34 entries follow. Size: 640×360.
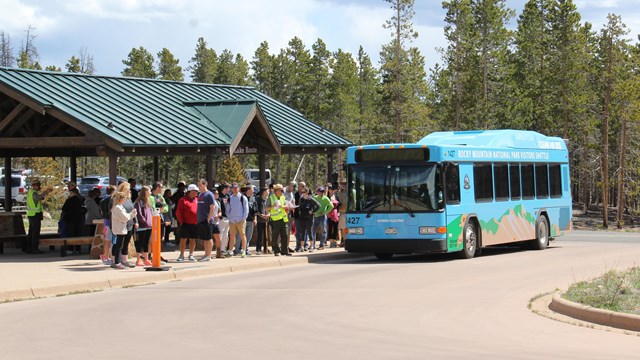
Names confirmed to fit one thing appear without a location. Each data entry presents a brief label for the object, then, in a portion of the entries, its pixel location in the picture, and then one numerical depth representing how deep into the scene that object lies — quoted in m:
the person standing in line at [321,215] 27.46
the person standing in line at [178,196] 25.89
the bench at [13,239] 26.44
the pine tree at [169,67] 87.62
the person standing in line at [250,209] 25.55
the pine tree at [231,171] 69.44
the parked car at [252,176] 69.81
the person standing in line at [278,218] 24.88
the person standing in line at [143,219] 21.52
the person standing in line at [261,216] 25.69
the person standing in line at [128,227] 21.05
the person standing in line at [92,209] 25.41
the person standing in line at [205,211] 22.92
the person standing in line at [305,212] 26.66
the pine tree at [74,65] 80.19
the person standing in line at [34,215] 25.02
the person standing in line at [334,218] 29.22
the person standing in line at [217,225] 23.69
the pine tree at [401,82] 69.69
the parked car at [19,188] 55.12
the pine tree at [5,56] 87.88
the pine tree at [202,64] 91.59
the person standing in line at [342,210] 27.59
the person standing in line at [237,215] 24.59
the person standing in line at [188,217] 22.94
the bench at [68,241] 24.11
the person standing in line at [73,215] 25.95
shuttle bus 23.76
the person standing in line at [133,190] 26.11
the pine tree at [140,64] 85.94
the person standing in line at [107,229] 21.91
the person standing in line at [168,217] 27.27
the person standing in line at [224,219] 25.23
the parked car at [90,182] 59.14
